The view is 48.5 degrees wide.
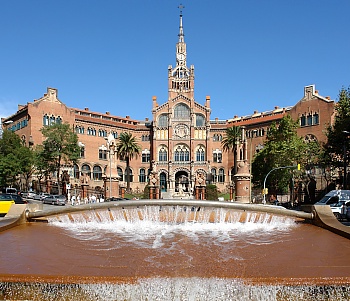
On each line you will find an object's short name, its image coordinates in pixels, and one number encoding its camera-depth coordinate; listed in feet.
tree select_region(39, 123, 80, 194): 168.86
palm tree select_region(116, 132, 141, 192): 224.94
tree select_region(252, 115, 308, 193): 145.07
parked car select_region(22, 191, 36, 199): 153.71
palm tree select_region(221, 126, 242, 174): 226.38
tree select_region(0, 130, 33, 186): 158.92
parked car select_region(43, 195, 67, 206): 136.77
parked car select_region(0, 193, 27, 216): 76.54
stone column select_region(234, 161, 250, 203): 112.16
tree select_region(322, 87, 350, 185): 130.00
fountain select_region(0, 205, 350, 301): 19.34
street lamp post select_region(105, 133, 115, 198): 131.36
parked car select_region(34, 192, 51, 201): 144.46
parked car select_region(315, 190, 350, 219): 100.58
